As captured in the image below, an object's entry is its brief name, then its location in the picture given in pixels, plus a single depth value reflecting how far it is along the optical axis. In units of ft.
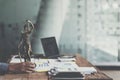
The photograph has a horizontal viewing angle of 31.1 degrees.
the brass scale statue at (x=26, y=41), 5.52
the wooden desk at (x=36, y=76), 4.75
